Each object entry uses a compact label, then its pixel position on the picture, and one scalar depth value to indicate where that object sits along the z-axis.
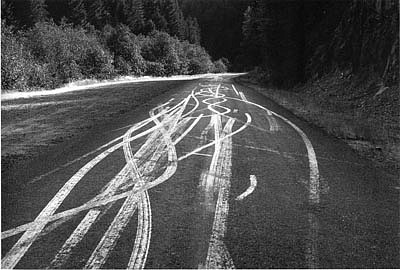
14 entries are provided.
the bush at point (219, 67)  84.20
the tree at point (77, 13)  64.62
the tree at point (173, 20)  90.44
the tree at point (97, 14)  69.81
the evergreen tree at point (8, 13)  46.00
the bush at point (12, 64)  21.08
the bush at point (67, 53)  28.25
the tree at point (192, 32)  100.18
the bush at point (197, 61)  69.81
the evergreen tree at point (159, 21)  85.44
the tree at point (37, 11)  53.84
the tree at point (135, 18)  76.75
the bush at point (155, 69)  53.19
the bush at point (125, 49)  47.09
